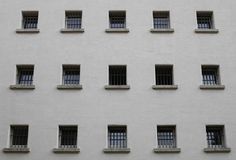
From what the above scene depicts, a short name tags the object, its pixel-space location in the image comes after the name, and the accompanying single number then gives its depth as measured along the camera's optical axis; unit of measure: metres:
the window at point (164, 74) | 27.03
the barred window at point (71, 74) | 27.12
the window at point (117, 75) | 27.05
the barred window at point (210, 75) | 27.12
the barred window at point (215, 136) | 25.62
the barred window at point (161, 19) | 28.50
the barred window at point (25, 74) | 27.16
